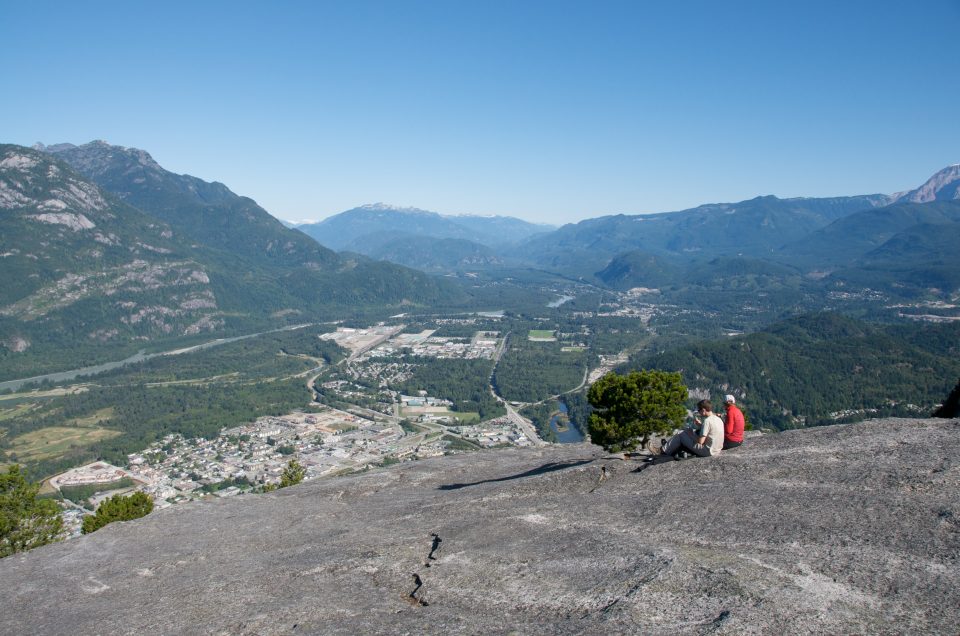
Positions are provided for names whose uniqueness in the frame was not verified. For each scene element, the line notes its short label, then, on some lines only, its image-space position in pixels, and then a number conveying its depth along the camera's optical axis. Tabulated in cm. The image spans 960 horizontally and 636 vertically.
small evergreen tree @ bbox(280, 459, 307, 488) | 4314
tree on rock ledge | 2334
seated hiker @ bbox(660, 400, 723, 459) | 1688
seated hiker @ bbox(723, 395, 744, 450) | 1772
